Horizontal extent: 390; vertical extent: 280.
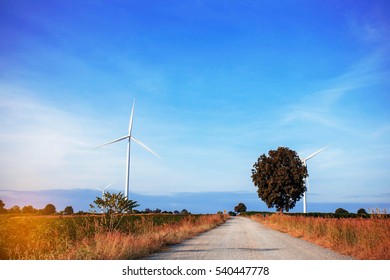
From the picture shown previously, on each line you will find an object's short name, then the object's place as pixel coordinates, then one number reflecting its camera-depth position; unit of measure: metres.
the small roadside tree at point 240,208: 149.75
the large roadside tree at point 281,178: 61.16
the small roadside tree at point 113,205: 14.24
